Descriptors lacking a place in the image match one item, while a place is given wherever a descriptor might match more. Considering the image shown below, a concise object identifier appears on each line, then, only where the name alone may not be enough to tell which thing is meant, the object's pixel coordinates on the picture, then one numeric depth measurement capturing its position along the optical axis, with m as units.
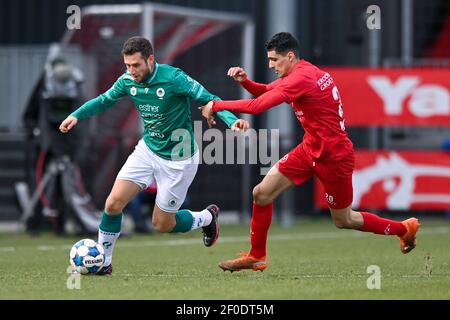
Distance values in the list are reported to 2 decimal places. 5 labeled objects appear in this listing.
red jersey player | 19.37
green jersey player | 19.62
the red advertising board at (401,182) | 35.41
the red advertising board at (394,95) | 35.22
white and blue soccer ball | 19.06
